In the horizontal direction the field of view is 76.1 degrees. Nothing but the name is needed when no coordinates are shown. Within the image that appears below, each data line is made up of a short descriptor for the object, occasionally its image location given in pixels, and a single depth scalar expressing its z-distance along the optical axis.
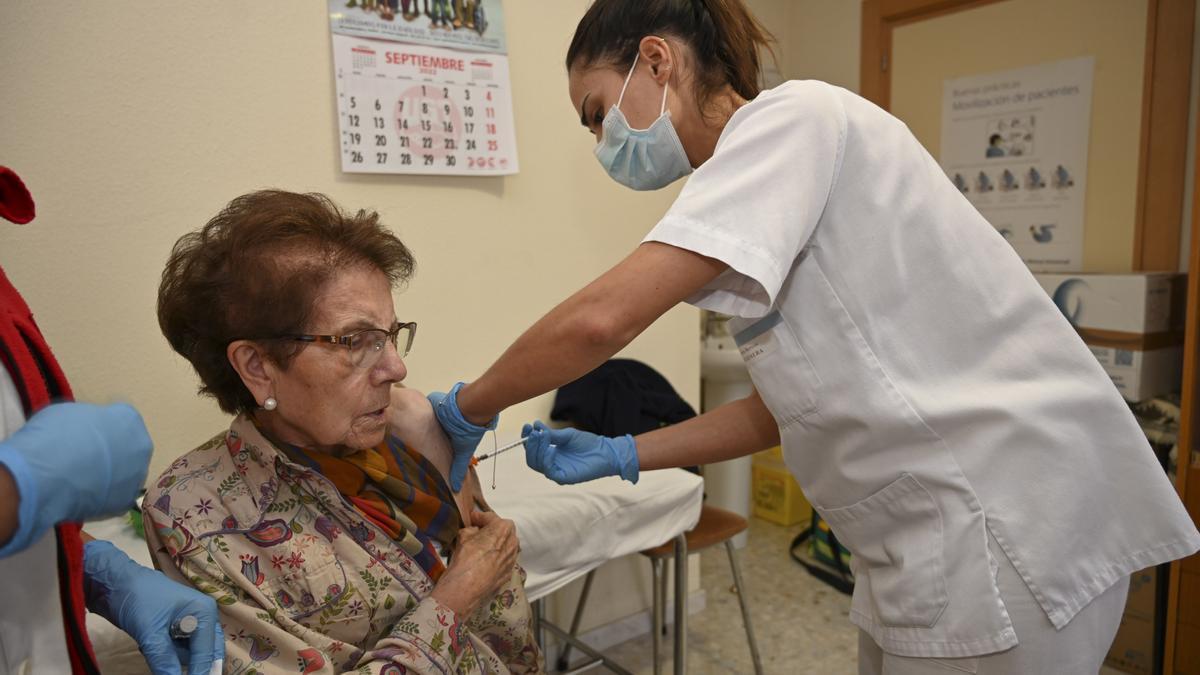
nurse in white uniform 0.90
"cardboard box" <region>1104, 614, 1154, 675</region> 2.31
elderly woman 1.03
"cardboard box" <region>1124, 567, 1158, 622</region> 2.30
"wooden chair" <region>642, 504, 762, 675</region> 2.10
